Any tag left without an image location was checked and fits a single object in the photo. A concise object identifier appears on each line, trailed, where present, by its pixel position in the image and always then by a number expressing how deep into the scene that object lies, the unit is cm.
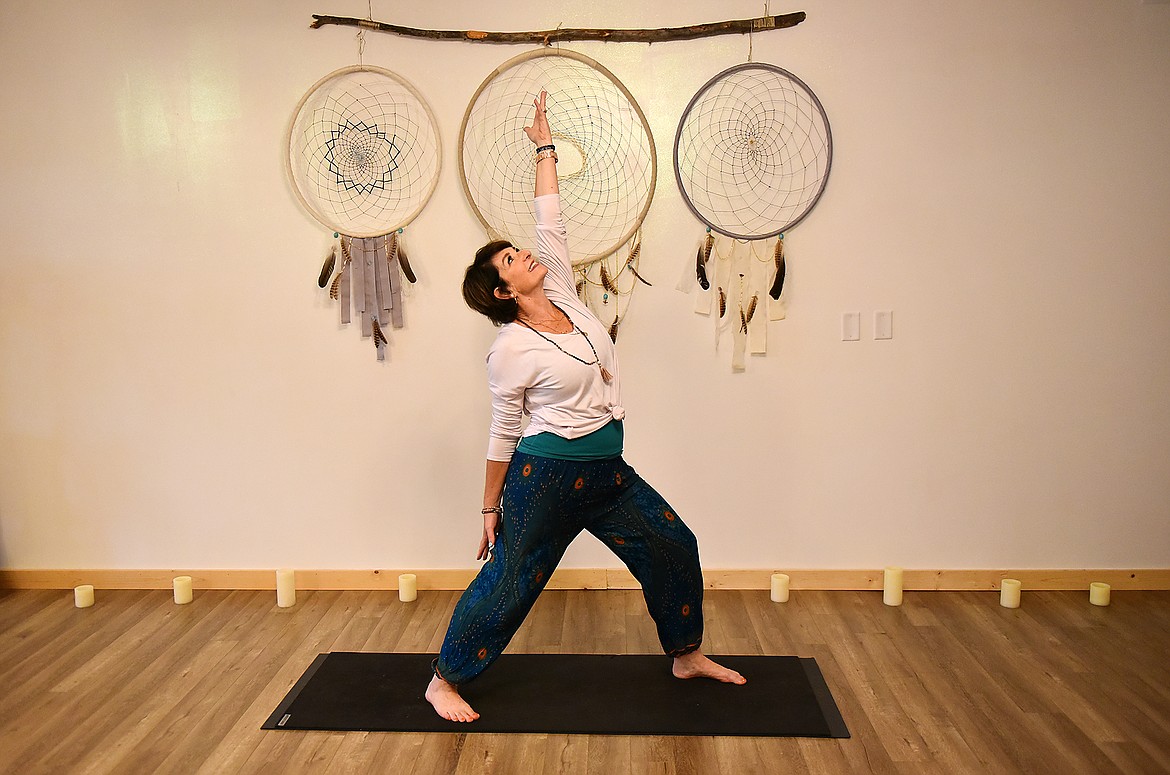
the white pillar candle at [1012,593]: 306
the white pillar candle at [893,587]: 310
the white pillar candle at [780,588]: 313
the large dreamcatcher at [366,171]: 312
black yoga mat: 232
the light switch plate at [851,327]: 315
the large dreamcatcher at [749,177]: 306
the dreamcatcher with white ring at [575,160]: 308
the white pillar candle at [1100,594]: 305
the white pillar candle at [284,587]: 317
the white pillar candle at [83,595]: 317
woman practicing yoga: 233
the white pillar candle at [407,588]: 317
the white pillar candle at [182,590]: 320
